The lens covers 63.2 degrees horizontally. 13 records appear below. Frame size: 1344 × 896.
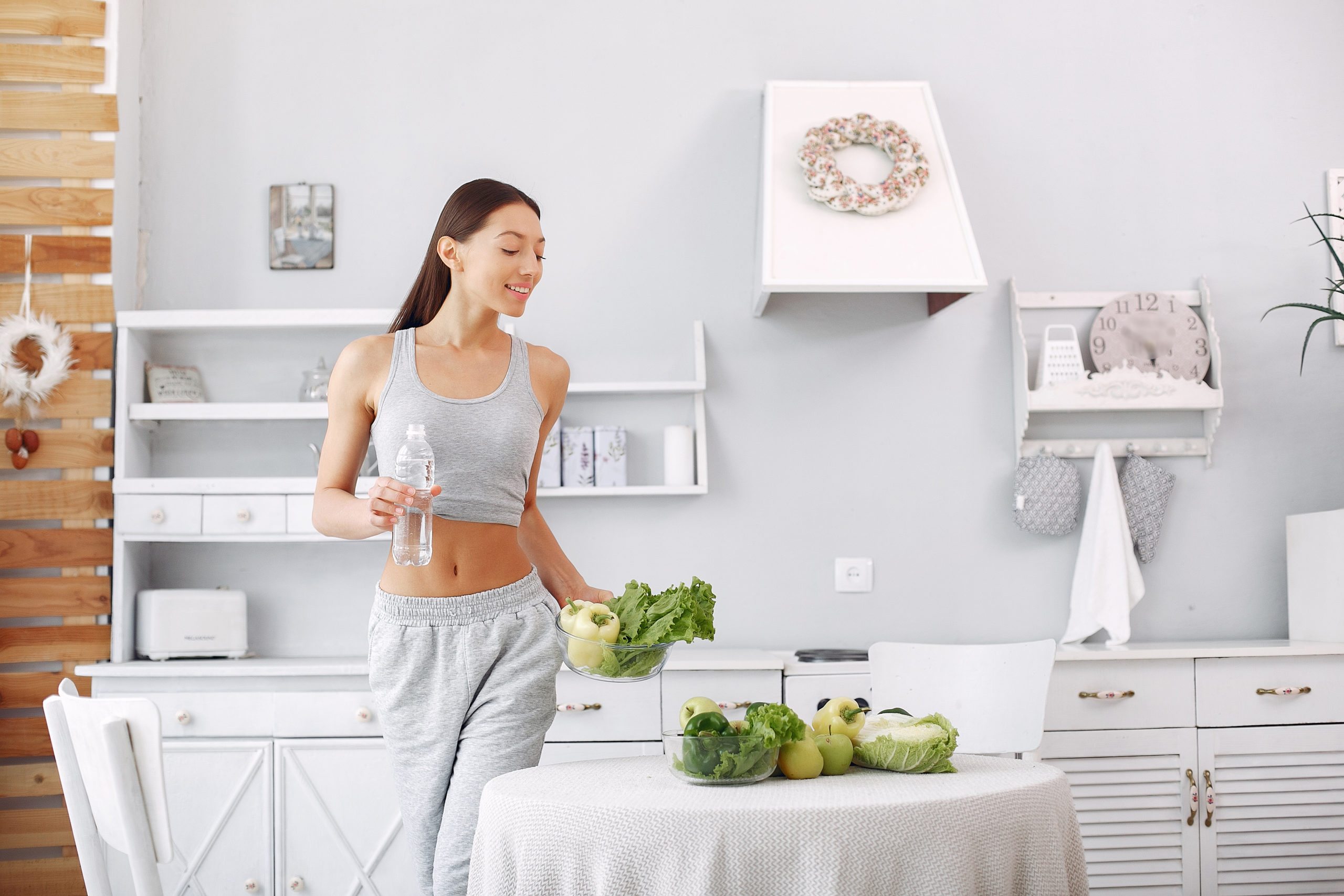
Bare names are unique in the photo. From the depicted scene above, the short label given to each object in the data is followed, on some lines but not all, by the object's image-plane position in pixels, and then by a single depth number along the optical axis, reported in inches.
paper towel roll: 125.3
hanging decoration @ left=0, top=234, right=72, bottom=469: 119.0
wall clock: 129.3
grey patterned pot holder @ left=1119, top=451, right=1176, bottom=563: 127.7
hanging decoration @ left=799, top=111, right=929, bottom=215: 117.0
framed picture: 130.9
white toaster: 118.2
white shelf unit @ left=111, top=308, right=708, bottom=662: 119.2
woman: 67.8
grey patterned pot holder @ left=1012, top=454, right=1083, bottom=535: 127.1
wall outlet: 129.3
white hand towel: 123.6
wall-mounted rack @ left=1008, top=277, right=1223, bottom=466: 126.6
